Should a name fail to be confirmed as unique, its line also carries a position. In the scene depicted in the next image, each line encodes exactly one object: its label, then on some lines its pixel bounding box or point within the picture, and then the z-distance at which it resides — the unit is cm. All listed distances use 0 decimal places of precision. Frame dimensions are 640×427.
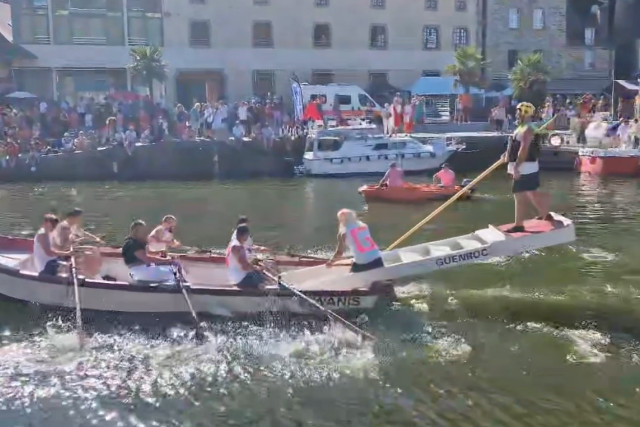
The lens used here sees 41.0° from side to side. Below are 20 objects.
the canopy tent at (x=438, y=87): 4856
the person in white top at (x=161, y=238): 1579
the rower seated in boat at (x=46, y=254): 1492
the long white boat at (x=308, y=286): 1374
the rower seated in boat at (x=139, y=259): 1431
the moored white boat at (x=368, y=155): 3634
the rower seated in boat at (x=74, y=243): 1516
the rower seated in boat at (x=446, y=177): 2780
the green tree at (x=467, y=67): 4719
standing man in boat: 1331
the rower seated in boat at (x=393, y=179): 2762
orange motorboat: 2719
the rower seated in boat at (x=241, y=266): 1411
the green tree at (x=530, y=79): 4744
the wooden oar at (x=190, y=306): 1336
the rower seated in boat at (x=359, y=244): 1395
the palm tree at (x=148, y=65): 4419
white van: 4356
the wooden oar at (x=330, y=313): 1295
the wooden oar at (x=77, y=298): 1330
